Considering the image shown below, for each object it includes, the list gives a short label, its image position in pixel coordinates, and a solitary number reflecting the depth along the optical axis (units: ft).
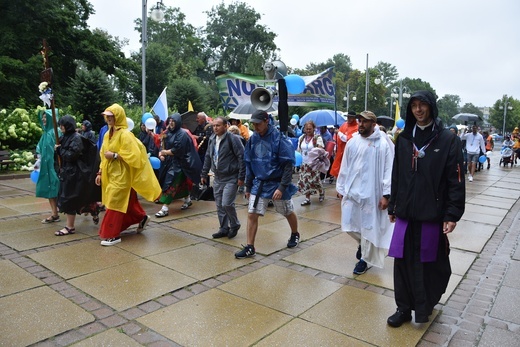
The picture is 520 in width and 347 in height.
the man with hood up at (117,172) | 18.26
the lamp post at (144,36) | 39.78
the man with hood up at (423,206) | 10.62
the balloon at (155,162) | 24.77
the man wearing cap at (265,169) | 16.37
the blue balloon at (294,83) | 26.35
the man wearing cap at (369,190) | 14.64
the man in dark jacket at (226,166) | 18.89
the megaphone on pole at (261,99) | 21.62
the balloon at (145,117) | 29.64
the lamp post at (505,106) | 201.70
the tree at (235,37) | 195.21
